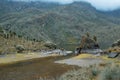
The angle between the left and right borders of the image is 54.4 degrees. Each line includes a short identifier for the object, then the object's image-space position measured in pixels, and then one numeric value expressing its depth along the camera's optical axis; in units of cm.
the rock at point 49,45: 7175
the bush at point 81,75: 1381
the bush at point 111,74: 978
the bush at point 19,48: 5665
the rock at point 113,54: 3625
